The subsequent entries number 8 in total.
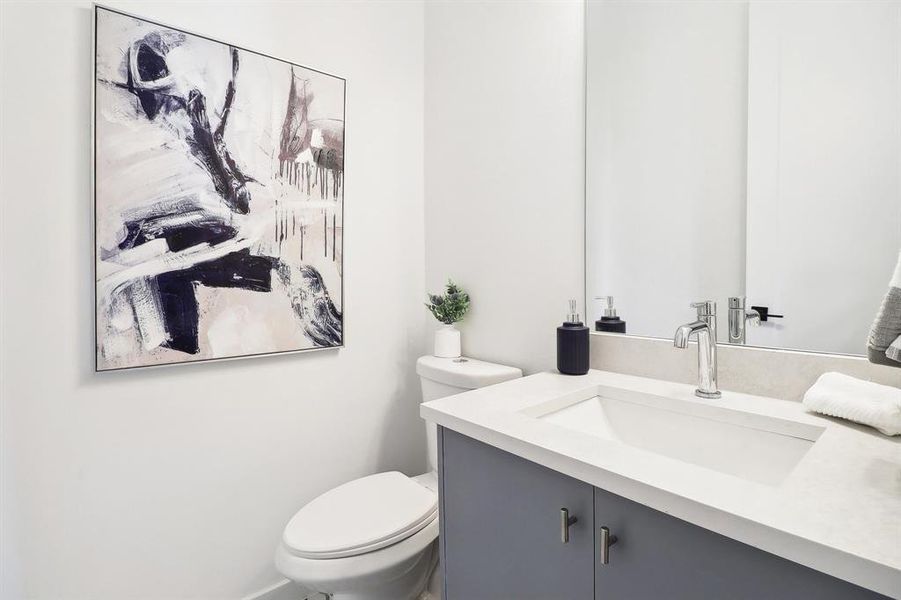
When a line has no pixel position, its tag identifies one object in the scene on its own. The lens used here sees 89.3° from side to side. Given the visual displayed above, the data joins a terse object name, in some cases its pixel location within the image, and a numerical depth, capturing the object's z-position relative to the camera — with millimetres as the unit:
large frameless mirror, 895
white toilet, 1109
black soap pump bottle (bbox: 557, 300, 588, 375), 1212
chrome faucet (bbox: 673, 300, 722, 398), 997
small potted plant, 1617
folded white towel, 747
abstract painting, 1158
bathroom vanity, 509
